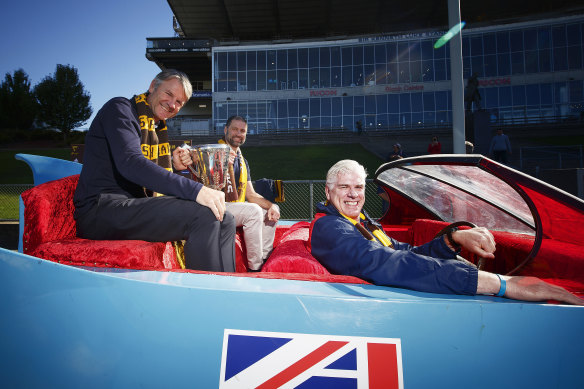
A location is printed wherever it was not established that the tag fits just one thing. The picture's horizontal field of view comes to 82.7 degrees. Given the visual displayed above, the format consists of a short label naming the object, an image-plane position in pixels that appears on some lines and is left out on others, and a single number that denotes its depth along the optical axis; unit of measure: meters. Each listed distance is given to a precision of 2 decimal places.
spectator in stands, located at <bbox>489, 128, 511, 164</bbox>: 11.40
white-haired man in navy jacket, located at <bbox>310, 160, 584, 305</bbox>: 1.22
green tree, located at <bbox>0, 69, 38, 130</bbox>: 33.78
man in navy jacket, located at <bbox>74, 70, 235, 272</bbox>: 1.53
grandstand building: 25.05
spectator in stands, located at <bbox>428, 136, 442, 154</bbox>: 11.45
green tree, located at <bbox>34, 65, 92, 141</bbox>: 32.41
